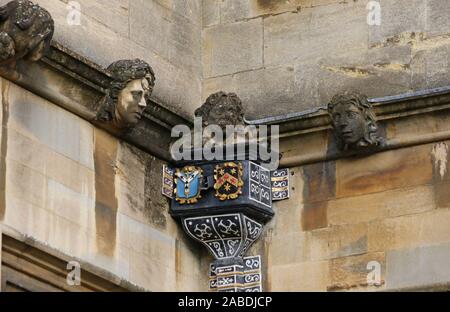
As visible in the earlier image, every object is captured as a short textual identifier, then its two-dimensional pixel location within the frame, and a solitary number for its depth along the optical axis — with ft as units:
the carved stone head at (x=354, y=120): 53.67
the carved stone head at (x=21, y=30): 49.52
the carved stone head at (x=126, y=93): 52.60
